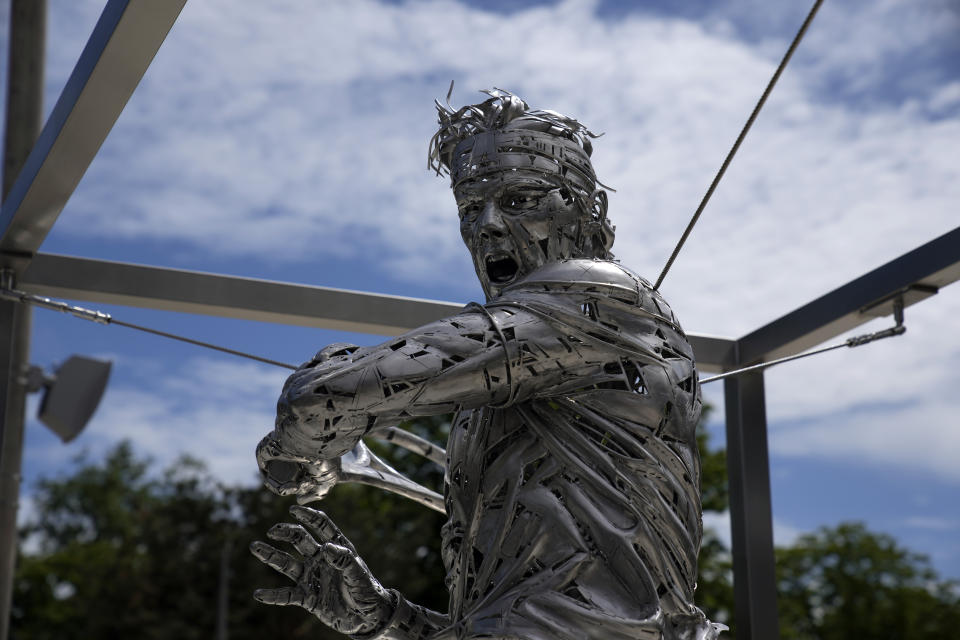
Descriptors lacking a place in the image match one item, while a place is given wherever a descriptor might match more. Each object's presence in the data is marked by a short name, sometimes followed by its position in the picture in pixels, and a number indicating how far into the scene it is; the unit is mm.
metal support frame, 2490
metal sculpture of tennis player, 2111
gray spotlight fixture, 7359
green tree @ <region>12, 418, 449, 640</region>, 22703
